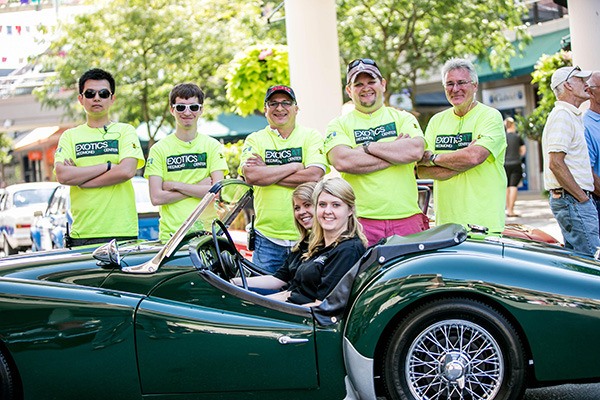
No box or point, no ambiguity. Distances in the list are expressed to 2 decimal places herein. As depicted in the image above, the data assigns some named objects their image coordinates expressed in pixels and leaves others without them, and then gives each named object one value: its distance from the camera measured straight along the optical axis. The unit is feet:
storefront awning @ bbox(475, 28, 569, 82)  78.23
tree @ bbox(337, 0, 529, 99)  63.26
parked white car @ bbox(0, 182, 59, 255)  54.85
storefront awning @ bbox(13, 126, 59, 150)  124.77
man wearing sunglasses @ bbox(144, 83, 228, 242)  20.48
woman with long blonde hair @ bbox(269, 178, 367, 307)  15.83
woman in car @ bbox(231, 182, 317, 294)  17.31
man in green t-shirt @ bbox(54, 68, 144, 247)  20.63
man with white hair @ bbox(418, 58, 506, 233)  19.31
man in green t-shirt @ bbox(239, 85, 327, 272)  19.69
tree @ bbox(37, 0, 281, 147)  70.85
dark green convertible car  14.20
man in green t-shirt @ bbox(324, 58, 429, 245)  18.92
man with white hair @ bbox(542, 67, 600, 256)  20.68
